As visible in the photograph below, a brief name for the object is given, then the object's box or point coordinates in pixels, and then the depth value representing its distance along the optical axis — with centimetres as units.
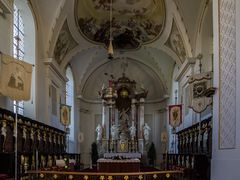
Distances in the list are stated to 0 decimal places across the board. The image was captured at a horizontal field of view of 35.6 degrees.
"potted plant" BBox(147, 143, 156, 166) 2395
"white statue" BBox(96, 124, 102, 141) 2380
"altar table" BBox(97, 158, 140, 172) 1383
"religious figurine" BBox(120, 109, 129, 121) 2472
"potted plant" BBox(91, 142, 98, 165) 2394
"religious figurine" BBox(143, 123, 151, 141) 2373
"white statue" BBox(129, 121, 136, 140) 2364
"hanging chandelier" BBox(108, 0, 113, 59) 1233
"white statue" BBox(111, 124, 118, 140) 2370
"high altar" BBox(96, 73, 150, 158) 2341
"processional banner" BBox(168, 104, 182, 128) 1745
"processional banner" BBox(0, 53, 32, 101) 861
